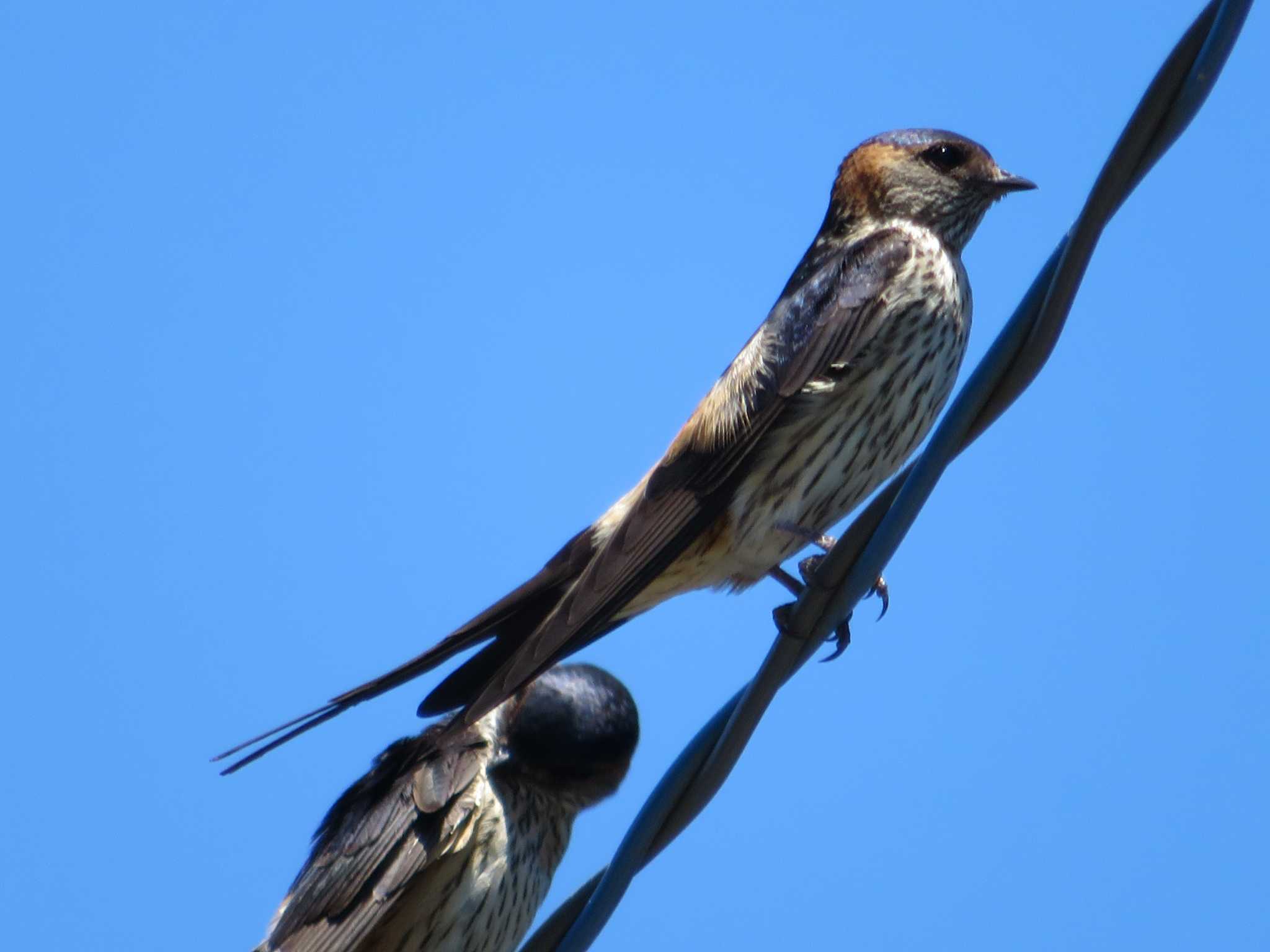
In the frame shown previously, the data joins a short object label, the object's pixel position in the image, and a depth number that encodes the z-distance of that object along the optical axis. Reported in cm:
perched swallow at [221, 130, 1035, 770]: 702
